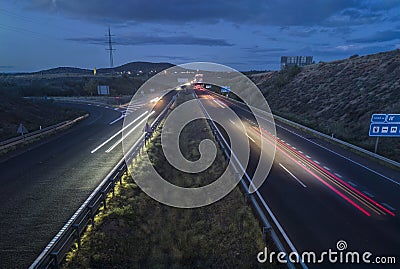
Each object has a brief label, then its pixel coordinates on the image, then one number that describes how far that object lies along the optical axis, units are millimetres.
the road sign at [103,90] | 65625
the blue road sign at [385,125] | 18500
